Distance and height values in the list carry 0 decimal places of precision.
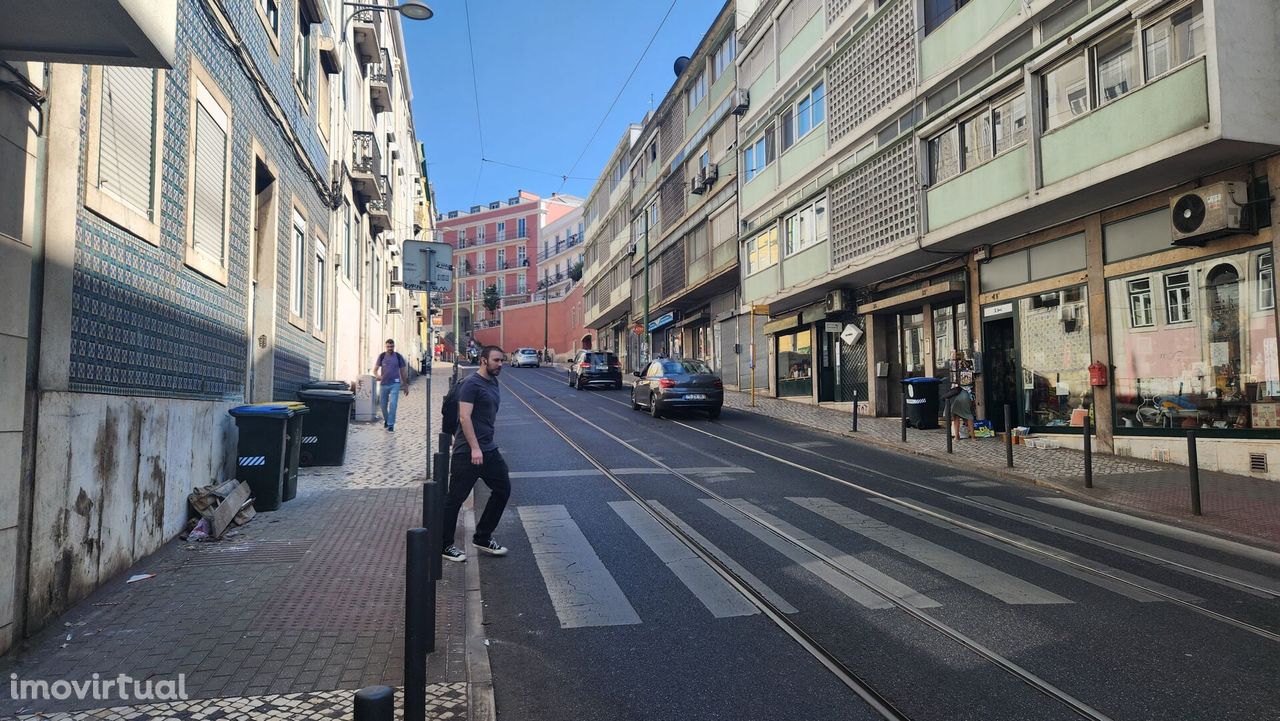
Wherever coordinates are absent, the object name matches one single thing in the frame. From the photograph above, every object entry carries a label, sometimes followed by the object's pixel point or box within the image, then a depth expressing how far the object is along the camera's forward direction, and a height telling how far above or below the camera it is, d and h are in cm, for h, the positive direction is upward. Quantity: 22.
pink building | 7906 +1522
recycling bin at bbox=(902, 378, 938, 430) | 1636 -26
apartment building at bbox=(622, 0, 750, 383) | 2859 +799
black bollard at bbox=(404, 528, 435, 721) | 261 -83
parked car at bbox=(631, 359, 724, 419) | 1834 -2
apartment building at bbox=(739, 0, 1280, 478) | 989 +301
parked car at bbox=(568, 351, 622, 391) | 3117 +75
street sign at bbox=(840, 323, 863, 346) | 1981 +140
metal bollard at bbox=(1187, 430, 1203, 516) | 782 -89
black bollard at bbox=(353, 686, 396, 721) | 198 -83
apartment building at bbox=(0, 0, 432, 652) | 398 +95
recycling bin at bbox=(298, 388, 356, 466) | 1006 -53
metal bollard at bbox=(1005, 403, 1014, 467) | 1093 -92
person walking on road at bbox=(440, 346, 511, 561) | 605 -60
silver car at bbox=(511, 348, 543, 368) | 5769 +236
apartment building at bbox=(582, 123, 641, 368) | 4562 +912
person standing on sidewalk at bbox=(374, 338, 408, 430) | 1504 +23
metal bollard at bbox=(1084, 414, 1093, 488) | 947 -100
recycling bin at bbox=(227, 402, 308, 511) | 723 -58
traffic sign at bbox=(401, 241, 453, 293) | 974 +159
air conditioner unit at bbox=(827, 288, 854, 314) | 2061 +237
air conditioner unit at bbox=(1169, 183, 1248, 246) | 984 +230
